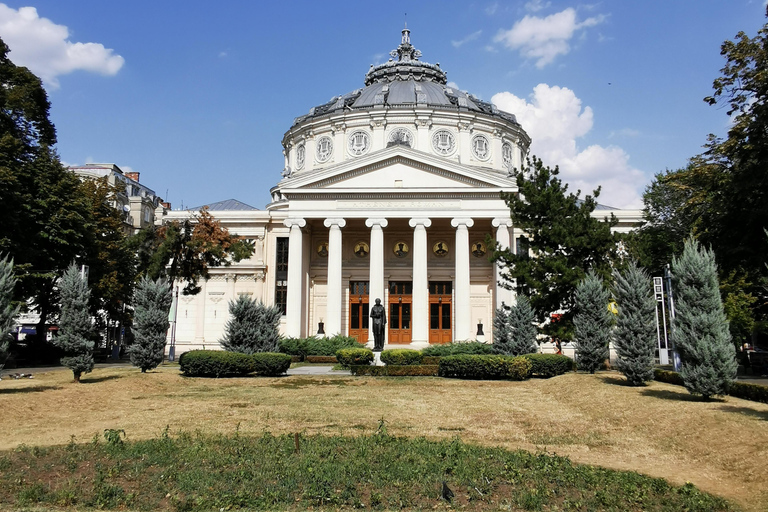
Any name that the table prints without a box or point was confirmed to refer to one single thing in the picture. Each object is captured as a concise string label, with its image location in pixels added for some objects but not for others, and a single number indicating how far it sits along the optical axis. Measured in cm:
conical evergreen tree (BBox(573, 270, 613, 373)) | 2464
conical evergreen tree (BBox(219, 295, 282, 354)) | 2881
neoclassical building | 4378
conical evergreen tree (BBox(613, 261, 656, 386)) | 2061
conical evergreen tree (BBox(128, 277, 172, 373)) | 2608
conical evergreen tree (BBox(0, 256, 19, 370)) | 1922
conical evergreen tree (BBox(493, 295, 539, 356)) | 2814
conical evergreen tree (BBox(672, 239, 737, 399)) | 1639
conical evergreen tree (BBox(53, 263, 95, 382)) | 2250
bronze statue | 3475
